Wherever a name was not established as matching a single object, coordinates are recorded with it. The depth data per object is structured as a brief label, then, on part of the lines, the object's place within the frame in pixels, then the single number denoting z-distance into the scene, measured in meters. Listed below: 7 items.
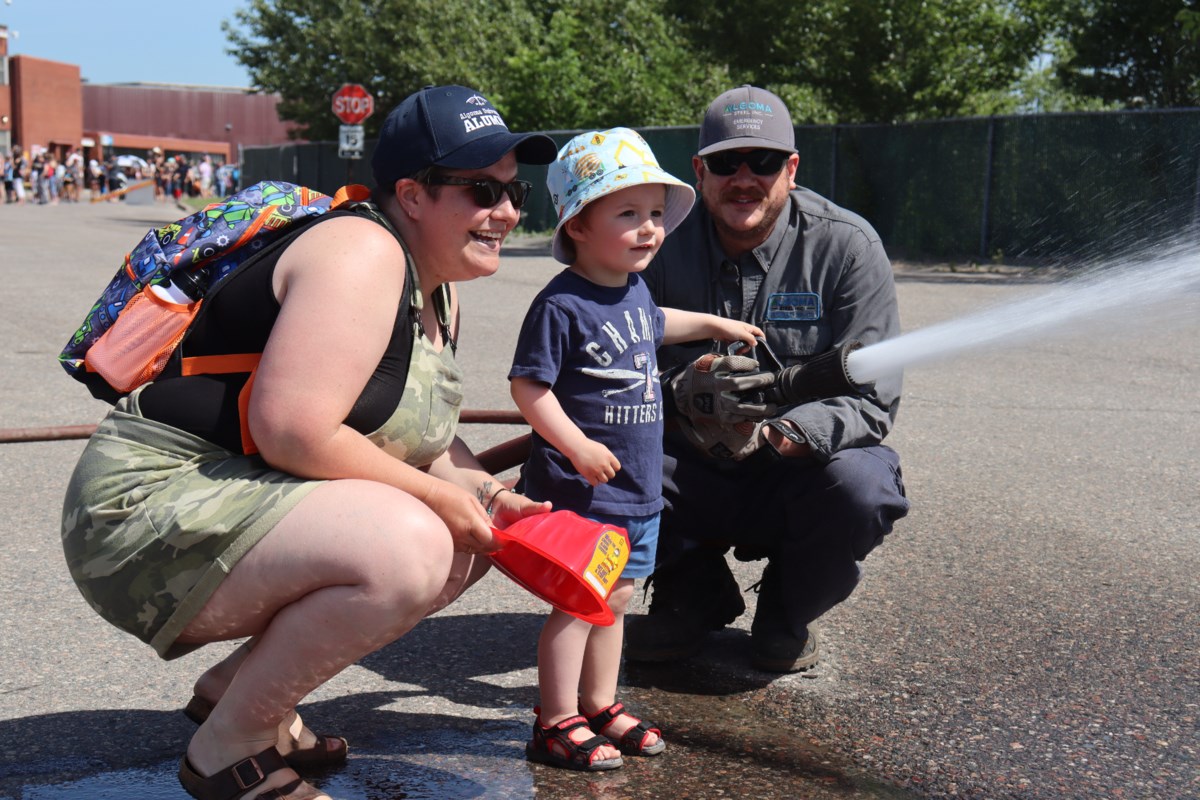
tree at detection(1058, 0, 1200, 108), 19.75
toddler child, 3.26
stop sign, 27.12
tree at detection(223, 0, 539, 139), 28.97
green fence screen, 16.70
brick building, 87.56
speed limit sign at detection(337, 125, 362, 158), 25.44
